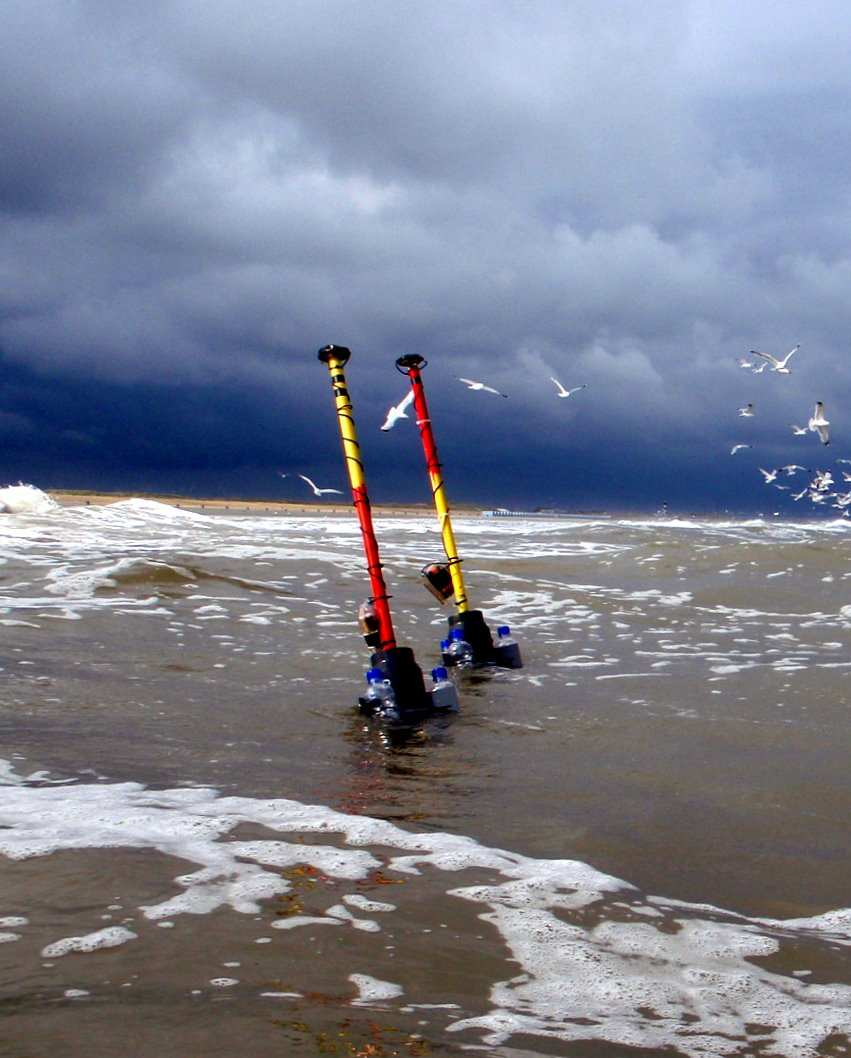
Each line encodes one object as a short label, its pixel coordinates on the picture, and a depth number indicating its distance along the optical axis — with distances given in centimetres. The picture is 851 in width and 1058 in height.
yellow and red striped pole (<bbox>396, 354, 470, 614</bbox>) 1227
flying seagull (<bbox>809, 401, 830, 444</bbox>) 2542
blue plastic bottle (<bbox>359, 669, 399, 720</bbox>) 828
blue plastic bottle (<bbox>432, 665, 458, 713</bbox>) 860
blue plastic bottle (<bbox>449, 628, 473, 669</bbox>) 1123
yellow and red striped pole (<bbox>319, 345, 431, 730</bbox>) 840
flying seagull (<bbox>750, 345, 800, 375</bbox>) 2611
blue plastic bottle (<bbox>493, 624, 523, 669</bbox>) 1121
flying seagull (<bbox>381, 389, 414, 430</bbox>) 1329
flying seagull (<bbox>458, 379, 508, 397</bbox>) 1738
